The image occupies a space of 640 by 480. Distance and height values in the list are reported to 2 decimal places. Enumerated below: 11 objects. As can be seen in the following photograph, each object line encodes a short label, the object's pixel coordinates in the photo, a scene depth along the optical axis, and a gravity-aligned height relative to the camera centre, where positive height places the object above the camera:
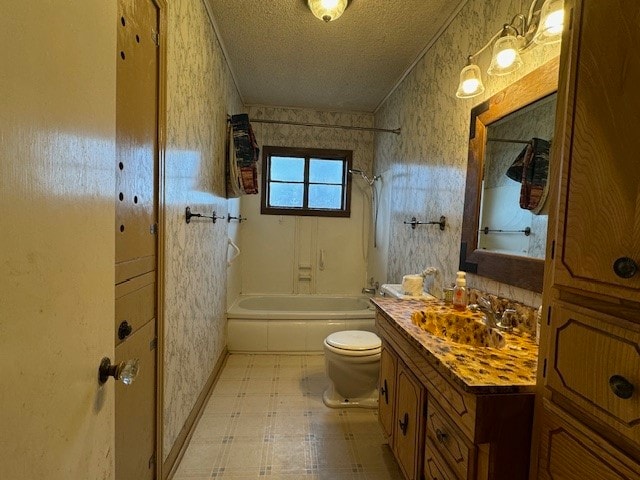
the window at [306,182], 3.88 +0.50
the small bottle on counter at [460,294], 1.66 -0.33
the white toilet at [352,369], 2.14 -0.97
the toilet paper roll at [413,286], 2.02 -0.36
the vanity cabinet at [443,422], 0.86 -0.62
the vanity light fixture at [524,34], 1.16 +0.77
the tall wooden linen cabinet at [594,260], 0.61 -0.05
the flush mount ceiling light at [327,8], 1.87 +1.26
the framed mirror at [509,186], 1.31 +0.21
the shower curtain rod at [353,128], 3.07 +0.96
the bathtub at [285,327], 3.11 -1.00
